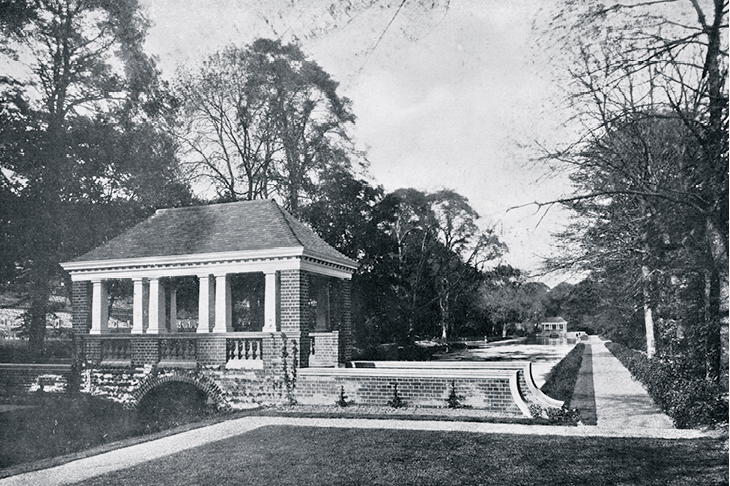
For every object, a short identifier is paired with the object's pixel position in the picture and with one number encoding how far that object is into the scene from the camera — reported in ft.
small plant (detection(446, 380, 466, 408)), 38.42
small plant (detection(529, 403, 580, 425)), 34.06
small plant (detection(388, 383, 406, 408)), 39.81
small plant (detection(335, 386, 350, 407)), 41.19
